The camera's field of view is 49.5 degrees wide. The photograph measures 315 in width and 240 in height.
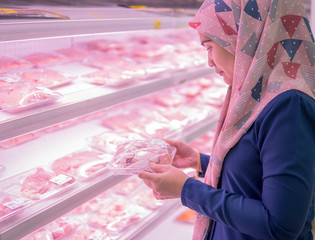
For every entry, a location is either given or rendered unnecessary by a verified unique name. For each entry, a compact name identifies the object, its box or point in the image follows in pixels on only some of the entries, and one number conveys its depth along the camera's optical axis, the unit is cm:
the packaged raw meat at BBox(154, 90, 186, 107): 278
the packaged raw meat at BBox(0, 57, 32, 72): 181
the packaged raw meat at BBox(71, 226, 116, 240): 175
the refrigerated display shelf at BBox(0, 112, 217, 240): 123
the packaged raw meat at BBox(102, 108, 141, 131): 224
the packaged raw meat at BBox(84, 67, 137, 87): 183
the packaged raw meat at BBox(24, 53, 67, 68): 200
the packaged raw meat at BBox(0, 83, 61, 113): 140
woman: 104
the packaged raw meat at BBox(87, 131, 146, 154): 190
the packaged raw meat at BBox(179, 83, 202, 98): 302
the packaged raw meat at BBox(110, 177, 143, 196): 222
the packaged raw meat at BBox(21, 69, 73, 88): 172
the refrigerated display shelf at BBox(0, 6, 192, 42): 129
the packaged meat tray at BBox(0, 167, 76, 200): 144
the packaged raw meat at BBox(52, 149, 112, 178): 164
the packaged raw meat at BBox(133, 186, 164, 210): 210
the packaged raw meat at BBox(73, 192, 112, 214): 200
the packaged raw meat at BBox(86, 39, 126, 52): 254
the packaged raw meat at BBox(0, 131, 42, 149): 181
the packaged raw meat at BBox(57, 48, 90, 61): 222
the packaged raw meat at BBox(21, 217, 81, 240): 162
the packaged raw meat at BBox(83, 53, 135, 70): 216
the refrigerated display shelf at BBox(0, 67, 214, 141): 129
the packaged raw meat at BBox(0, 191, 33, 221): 127
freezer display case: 138
